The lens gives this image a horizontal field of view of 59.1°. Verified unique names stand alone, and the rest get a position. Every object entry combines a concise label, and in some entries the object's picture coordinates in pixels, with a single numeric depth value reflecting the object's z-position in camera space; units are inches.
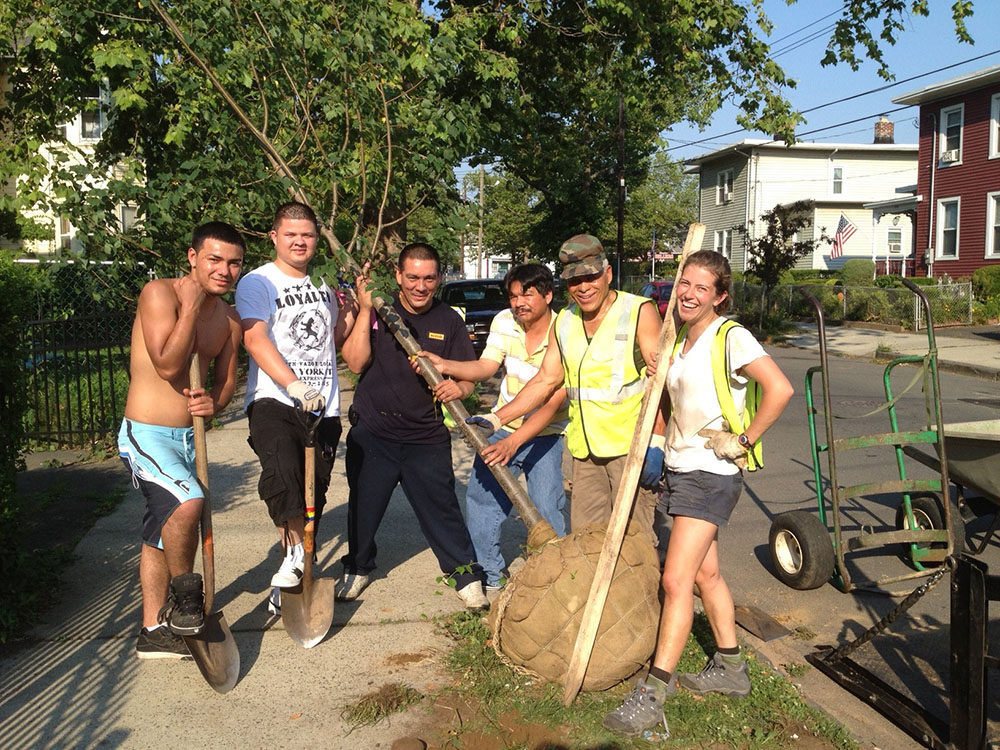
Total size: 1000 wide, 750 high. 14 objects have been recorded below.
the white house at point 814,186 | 1676.7
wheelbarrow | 191.6
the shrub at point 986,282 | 935.7
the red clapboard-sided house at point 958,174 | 1071.0
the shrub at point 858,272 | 1357.0
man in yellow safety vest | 162.4
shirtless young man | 151.9
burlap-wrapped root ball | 143.3
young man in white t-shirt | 166.2
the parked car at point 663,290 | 844.9
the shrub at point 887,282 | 1056.1
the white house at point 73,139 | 756.6
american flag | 1129.4
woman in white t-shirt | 139.3
